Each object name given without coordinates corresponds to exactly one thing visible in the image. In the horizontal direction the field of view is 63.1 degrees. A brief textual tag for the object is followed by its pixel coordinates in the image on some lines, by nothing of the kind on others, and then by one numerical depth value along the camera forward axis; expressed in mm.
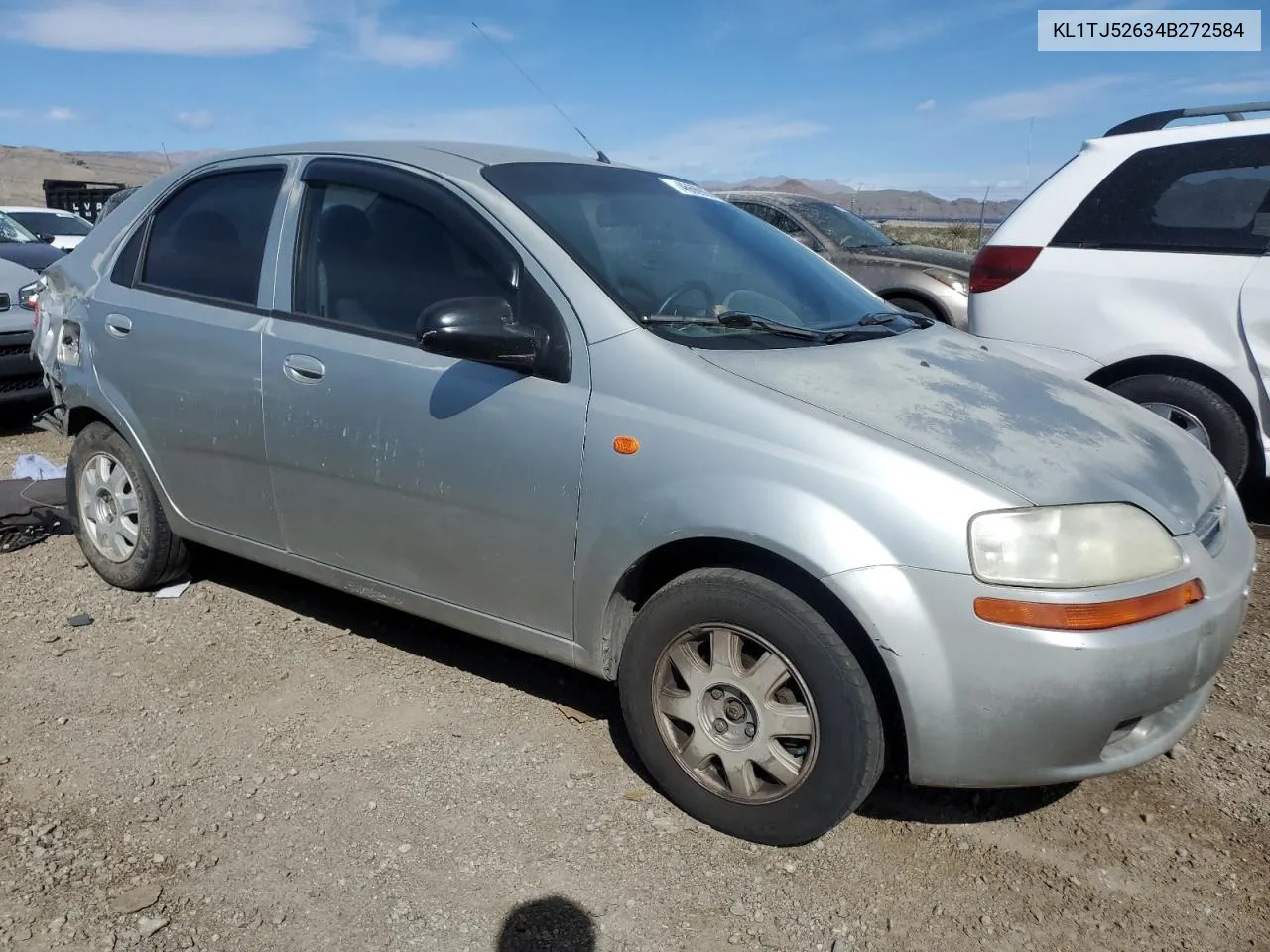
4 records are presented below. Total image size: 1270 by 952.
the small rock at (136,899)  2469
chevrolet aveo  2369
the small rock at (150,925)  2387
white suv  4906
